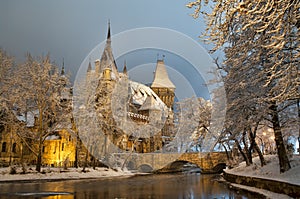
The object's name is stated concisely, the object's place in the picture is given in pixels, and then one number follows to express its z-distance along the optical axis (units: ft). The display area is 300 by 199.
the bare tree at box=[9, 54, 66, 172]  80.89
